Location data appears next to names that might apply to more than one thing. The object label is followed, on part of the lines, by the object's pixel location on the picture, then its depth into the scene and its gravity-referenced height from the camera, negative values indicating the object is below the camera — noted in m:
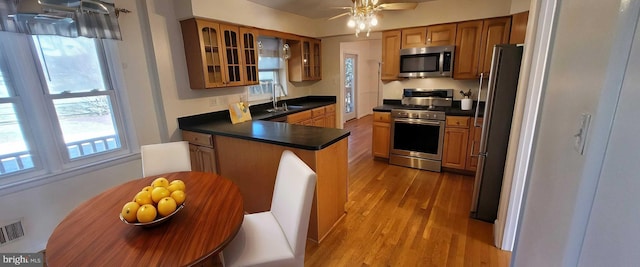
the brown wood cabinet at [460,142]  3.23 -0.86
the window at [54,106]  1.97 -0.17
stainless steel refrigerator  1.99 -0.46
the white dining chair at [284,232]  1.32 -0.86
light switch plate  0.70 -0.17
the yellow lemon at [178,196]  1.22 -0.54
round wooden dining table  0.97 -0.64
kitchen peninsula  2.05 -0.68
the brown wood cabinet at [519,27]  2.29 +0.45
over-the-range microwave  3.49 +0.21
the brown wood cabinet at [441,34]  3.48 +0.57
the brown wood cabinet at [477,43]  3.21 +0.41
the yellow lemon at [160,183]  1.34 -0.52
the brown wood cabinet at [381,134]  3.81 -0.85
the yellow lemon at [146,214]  1.10 -0.55
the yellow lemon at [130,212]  1.11 -0.55
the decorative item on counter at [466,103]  3.43 -0.37
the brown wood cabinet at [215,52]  2.83 +0.35
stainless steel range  3.44 -0.75
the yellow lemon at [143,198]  1.16 -0.52
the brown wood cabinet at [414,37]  3.66 +0.57
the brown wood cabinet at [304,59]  4.37 +0.36
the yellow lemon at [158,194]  1.19 -0.51
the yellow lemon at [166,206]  1.14 -0.55
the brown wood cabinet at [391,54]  3.86 +0.35
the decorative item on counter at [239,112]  3.15 -0.38
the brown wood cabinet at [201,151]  2.73 -0.75
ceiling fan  2.47 +0.65
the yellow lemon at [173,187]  1.29 -0.53
